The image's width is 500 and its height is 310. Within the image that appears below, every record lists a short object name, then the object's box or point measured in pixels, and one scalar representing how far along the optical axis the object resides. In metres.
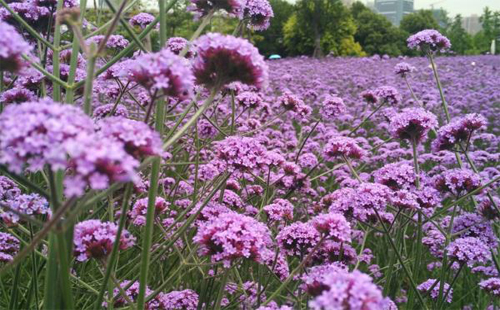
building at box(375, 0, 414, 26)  135.85
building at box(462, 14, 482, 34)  179.25
